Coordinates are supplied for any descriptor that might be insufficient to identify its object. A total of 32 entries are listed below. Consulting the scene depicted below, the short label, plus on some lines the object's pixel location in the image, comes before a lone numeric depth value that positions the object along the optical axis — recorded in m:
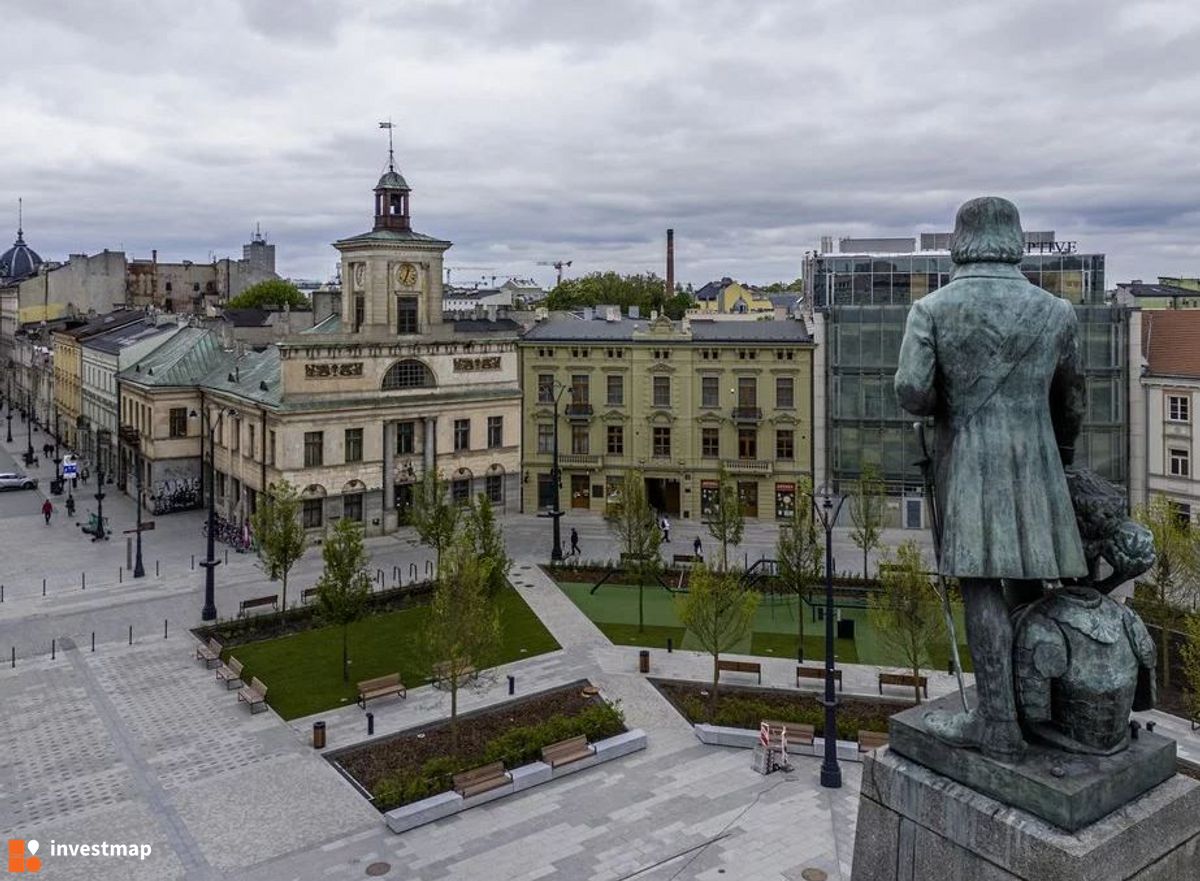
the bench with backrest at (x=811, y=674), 26.33
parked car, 60.50
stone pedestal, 7.91
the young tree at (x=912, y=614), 23.59
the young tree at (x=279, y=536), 32.06
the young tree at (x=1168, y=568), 25.99
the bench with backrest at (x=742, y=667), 26.34
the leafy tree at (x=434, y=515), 34.66
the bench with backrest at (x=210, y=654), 28.02
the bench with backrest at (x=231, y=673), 26.38
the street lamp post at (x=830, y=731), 20.05
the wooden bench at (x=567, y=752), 21.00
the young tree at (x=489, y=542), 29.61
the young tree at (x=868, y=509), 35.72
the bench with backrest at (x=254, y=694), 24.50
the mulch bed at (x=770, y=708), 23.17
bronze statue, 8.60
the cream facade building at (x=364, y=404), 45.81
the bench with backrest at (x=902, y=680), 25.31
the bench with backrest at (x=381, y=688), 25.08
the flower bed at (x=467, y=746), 19.88
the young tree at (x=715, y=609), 24.83
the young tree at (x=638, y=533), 34.44
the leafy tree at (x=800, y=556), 31.83
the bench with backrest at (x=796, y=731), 21.89
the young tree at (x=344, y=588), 27.31
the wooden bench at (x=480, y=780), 19.66
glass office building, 48.00
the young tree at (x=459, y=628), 22.08
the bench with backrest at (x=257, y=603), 32.22
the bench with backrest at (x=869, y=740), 21.58
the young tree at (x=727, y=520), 35.91
